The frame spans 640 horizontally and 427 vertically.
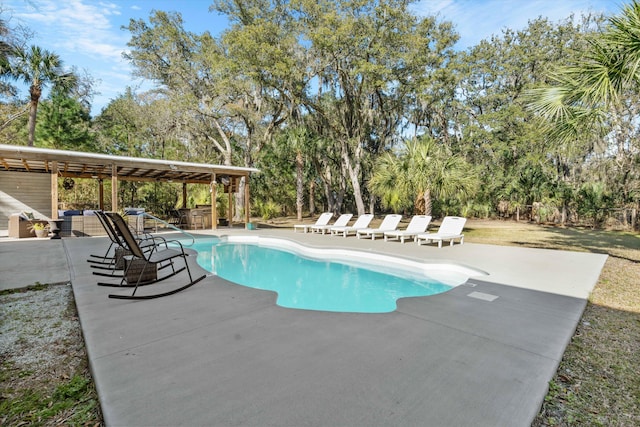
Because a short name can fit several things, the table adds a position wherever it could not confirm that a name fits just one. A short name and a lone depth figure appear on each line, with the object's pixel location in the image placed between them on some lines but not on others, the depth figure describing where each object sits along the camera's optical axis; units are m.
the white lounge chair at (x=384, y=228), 10.29
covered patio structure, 9.72
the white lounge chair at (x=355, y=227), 11.08
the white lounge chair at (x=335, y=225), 11.77
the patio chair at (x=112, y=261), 4.73
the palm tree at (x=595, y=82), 5.18
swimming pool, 5.02
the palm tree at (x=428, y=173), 10.76
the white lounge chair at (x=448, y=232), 8.64
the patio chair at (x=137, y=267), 3.91
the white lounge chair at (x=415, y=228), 9.53
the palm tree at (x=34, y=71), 14.45
